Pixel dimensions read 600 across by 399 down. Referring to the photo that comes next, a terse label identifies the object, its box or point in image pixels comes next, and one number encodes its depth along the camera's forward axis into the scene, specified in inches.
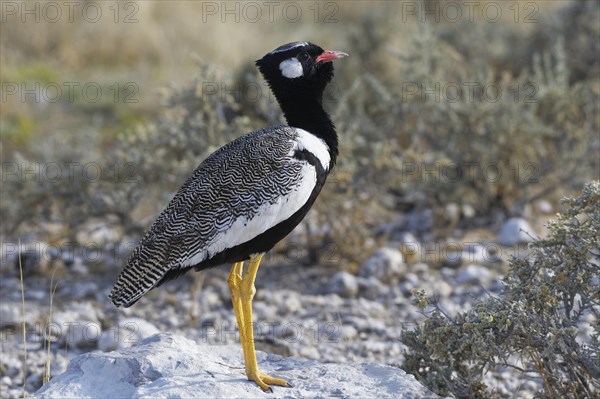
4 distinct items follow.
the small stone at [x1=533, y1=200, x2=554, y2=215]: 688.4
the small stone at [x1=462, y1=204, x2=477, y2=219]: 697.6
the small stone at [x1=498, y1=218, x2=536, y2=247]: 641.0
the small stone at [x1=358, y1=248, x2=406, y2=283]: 604.1
